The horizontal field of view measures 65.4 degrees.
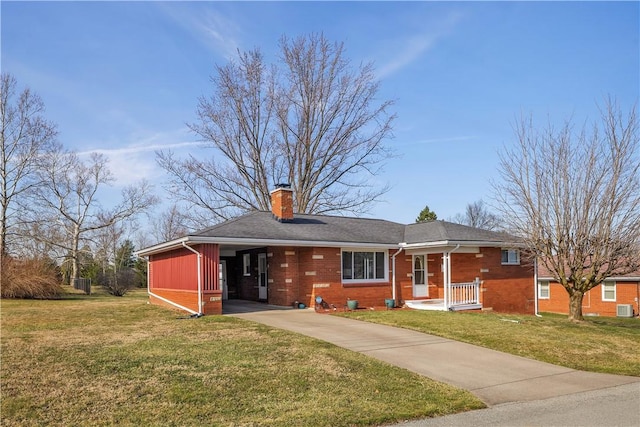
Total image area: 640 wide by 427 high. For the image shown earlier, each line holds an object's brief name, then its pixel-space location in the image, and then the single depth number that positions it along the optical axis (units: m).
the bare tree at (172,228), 37.62
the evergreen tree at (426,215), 36.53
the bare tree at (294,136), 34.00
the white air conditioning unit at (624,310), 29.53
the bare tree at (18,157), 33.16
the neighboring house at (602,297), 30.41
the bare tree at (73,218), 39.41
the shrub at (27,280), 23.27
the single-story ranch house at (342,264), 17.28
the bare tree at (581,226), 15.06
